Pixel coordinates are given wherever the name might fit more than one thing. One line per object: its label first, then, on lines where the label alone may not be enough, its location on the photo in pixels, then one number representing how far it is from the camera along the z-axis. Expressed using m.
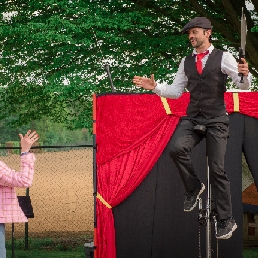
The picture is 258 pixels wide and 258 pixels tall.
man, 8.10
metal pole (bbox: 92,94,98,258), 10.44
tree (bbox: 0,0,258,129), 15.65
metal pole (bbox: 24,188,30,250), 16.10
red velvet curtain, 10.55
